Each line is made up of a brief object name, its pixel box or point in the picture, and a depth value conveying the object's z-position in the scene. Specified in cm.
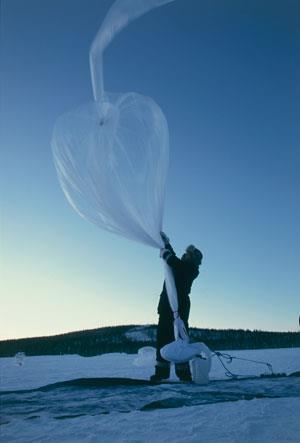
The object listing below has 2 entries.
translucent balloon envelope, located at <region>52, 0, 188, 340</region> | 657
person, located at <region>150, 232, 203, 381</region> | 721
